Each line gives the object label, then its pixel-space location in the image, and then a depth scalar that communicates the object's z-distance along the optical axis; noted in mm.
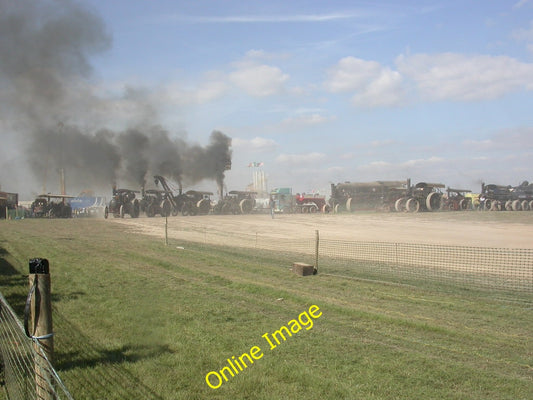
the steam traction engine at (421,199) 42656
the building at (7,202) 44219
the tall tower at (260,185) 106012
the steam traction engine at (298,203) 51094
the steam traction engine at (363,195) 47312
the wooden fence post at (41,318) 3100
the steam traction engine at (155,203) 41406
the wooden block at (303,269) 10719
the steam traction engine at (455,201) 47750
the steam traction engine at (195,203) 45219
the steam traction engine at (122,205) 39938
